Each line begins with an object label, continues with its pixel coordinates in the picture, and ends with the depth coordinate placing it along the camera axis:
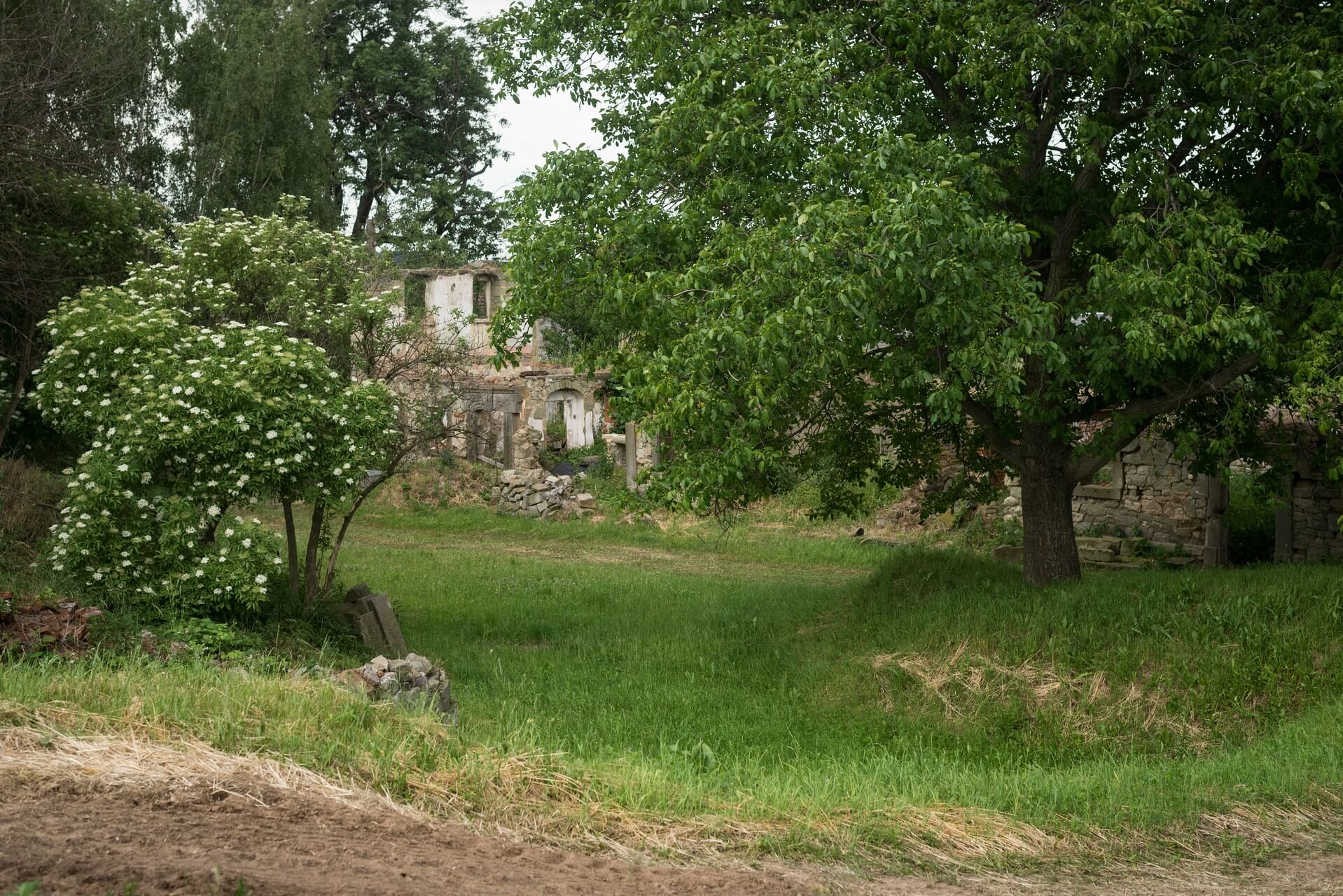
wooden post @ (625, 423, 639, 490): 26.58
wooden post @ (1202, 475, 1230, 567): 16.61
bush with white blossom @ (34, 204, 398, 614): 10.02
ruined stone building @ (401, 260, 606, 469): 28.80
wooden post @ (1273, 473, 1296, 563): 15.88
